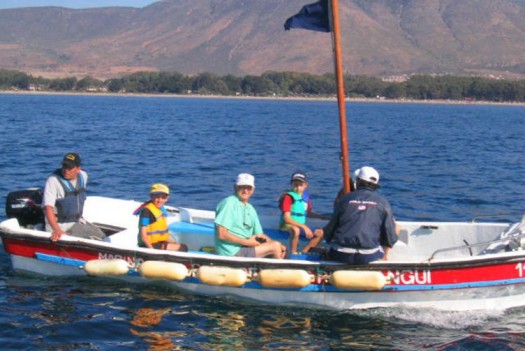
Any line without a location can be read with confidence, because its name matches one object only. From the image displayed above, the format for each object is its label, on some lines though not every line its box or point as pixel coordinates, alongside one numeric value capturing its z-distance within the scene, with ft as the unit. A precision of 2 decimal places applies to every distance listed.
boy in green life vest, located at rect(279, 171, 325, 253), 39.73
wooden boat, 33.24
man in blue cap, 38.73
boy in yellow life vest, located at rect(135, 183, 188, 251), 37.40
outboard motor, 42.60
